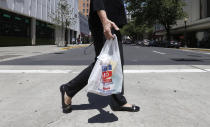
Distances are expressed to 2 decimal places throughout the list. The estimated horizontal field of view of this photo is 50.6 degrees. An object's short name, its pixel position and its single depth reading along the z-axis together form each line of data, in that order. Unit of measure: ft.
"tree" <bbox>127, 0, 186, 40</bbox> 120.61
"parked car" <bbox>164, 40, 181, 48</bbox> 99.74
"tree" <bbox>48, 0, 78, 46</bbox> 94.93
